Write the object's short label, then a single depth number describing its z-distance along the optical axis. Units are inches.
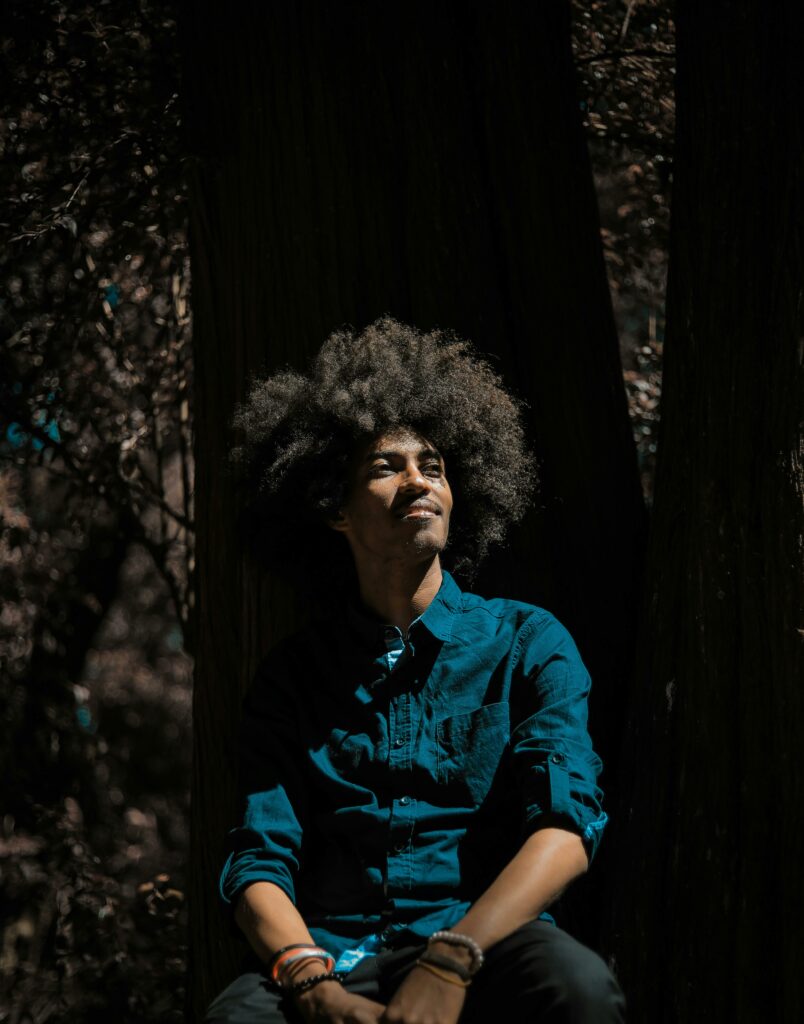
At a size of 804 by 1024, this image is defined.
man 98.3
